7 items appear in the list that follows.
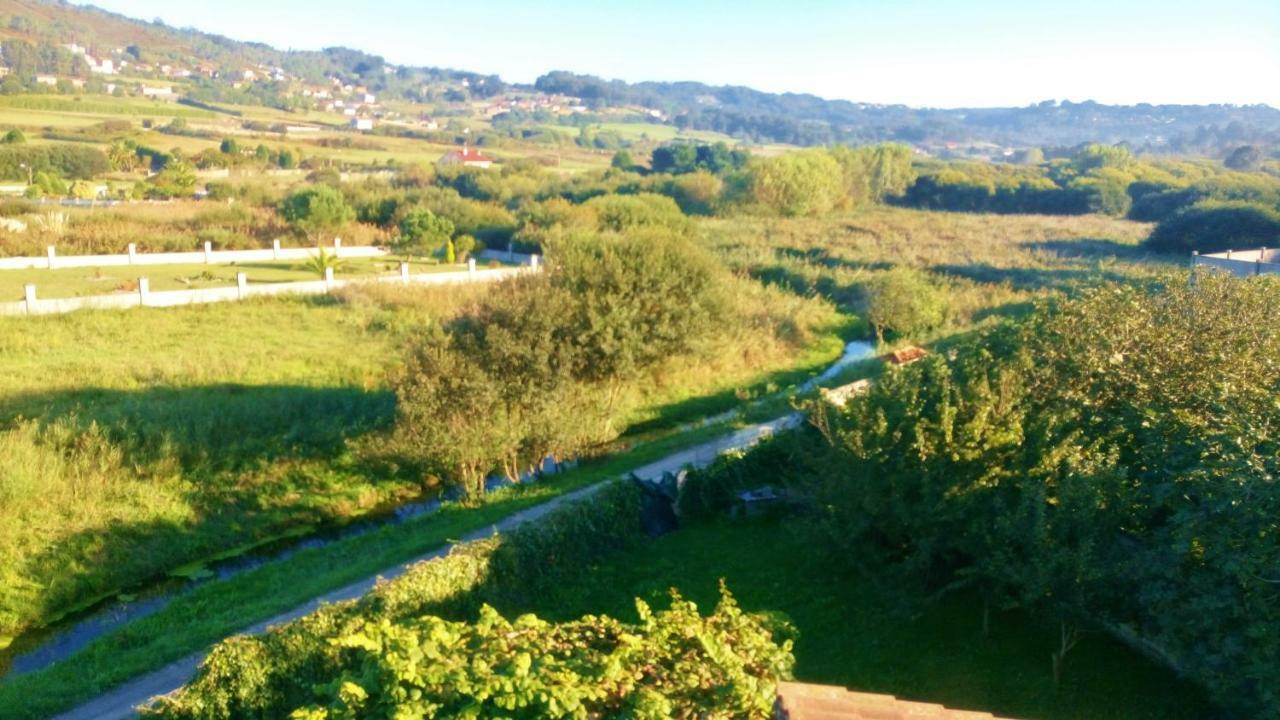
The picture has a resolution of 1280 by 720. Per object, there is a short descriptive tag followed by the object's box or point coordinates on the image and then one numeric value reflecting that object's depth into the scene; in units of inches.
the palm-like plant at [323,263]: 1341.0
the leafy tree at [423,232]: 1734.3
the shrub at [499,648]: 229.1
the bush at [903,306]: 1227.9
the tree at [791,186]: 2536.9
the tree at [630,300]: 766.5
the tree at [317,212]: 1838.1
